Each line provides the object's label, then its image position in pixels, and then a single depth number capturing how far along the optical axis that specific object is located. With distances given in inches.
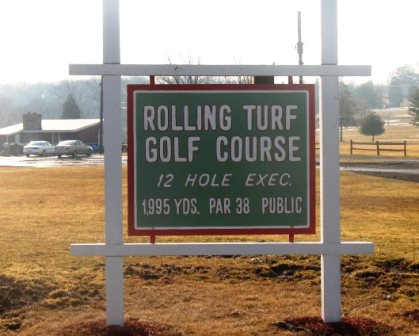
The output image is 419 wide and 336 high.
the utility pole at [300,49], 1332.8
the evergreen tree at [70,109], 3331.4
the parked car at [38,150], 2105.1
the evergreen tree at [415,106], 2513.5
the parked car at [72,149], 2004.2
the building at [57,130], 2534.4
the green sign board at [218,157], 210.1
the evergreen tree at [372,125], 2623.0
